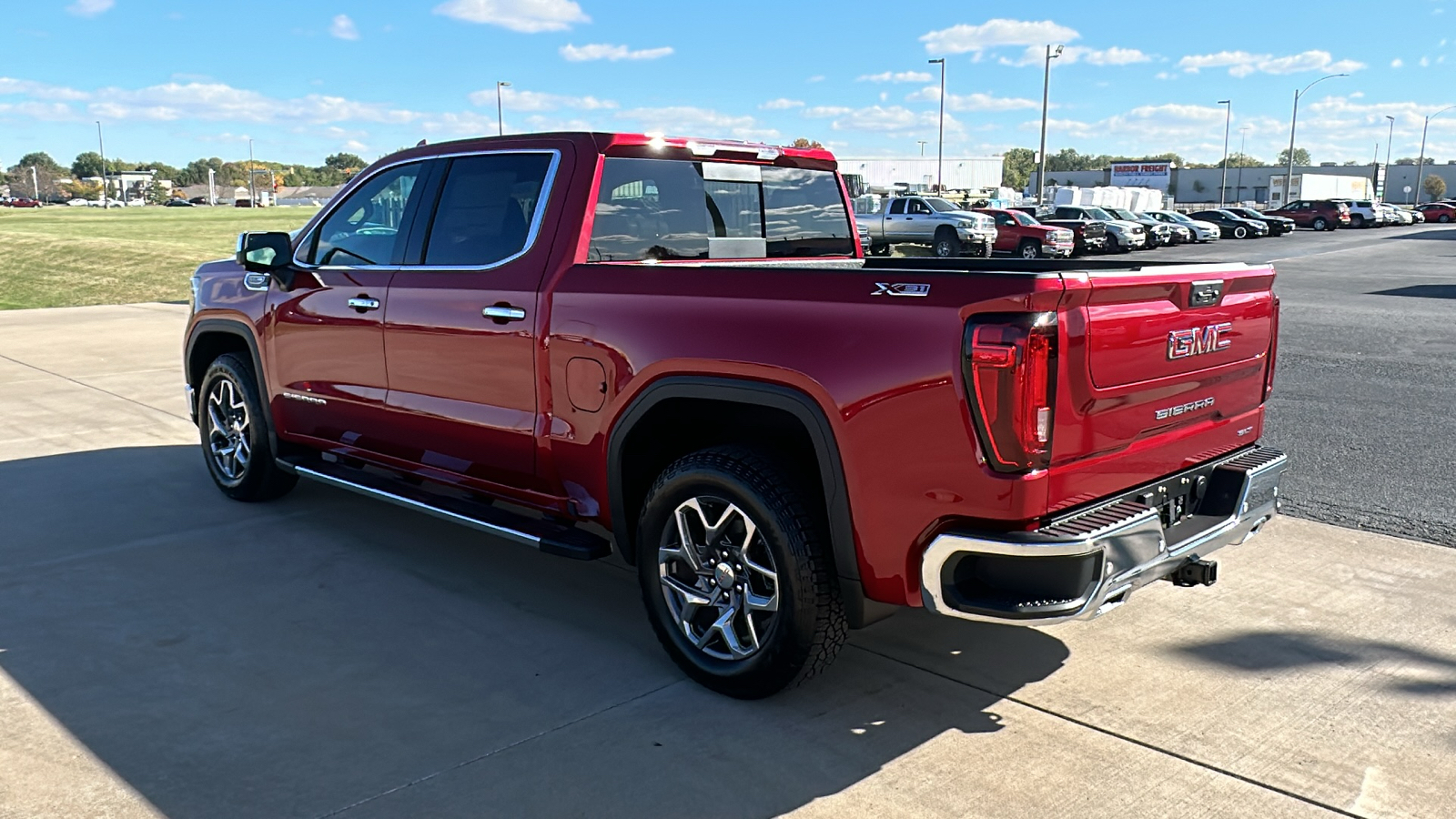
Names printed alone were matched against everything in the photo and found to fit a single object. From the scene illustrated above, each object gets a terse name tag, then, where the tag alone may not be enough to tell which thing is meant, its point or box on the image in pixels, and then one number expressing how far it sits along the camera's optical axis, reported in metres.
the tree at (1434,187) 107.44
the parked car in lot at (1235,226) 47.00
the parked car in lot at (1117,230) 36.38
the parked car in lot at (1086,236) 34.88
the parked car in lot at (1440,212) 62.84
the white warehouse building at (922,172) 65.62
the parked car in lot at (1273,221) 48.41
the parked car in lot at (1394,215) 56.03
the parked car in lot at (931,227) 32.00
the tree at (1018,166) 147.69
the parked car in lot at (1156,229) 40.09
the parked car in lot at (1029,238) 31.48
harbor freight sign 91.19
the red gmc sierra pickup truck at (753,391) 3.19
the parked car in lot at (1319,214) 52.97
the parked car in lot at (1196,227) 43.59
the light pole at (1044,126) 52.16
